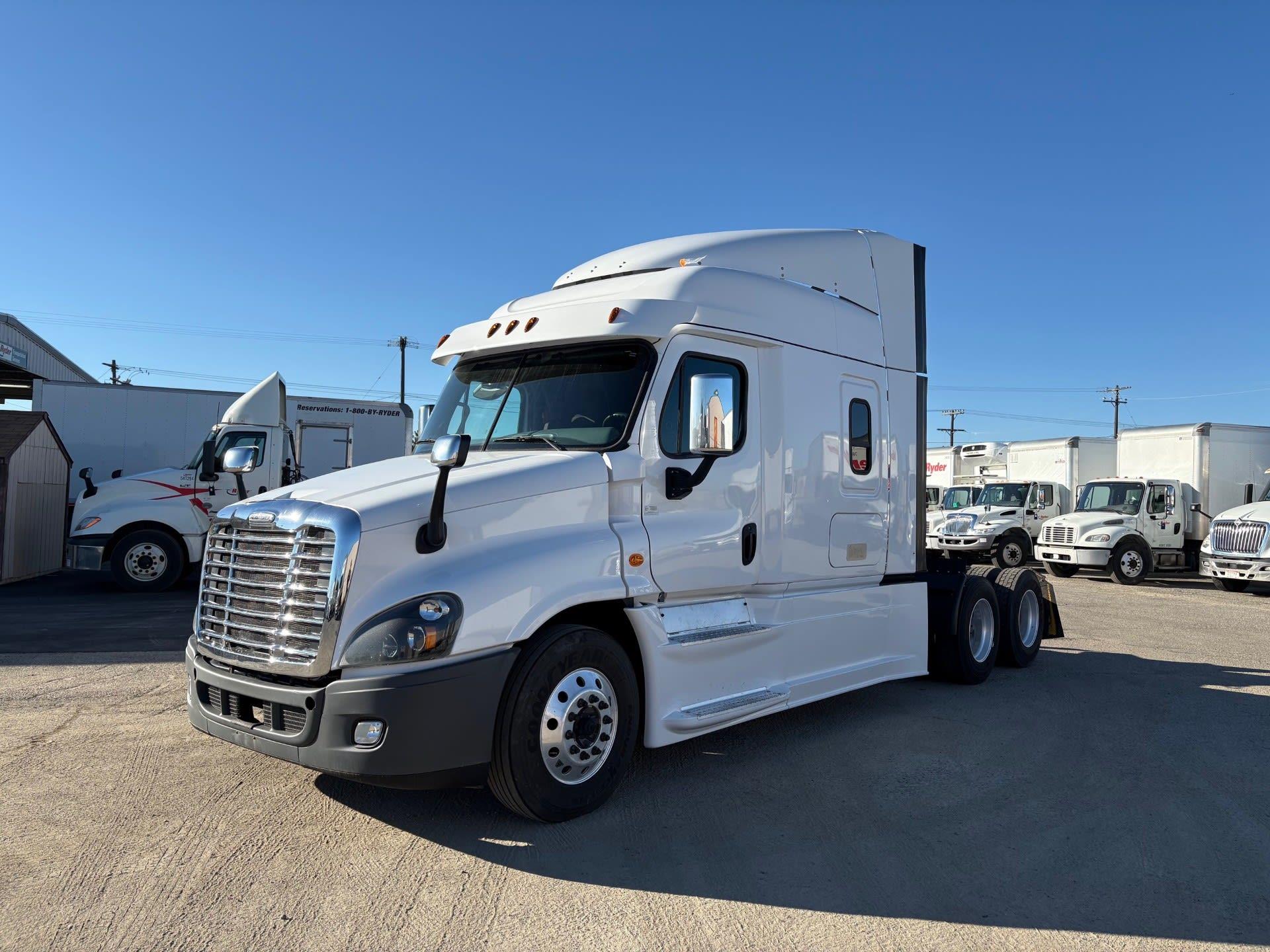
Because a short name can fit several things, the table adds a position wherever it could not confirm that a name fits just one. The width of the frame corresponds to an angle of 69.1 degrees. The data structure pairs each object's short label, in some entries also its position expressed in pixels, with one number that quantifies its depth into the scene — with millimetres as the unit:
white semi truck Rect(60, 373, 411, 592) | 13602
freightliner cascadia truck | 4125
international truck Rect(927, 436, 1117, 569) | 22609
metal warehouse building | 20078
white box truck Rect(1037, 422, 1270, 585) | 19750
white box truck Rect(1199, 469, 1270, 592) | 17375
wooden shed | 14836
